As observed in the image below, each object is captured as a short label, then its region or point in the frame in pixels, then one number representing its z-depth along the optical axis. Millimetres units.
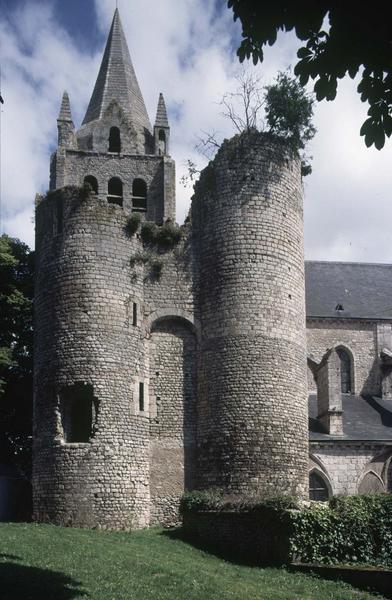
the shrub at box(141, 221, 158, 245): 23125
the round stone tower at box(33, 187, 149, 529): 19984
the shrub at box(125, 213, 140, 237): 22531
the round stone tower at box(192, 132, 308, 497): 20688
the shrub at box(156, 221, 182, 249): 23203
